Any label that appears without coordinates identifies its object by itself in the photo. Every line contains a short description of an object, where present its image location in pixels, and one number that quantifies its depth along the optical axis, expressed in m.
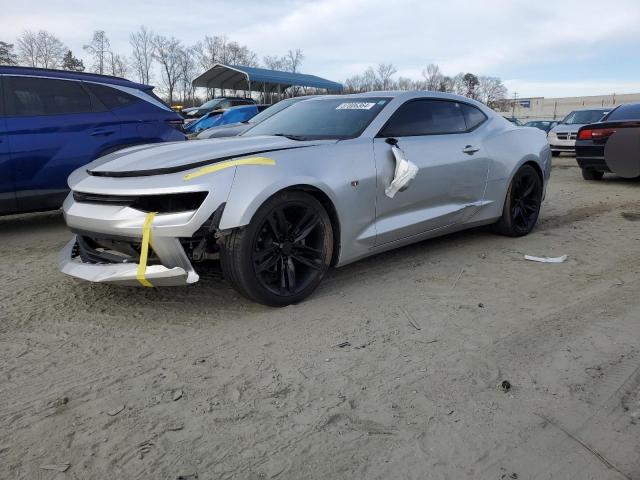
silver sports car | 2.99
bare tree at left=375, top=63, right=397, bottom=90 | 57.75
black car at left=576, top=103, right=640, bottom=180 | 8.78
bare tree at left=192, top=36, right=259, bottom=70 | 55.44
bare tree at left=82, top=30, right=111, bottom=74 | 45.56
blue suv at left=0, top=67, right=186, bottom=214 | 5.06
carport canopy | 30.52
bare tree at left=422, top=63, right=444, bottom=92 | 65.62
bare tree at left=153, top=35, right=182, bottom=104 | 50.94
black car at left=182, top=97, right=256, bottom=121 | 20.92
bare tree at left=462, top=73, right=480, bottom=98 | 73.43
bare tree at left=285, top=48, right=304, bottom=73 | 60.53
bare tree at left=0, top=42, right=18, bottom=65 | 44.31
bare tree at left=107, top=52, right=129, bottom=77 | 47.16
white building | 57.72
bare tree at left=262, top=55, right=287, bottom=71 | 60.41
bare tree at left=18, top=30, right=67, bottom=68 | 47.75
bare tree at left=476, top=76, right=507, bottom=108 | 83.00
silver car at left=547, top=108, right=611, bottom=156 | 14.05
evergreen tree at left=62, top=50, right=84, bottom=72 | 51.87
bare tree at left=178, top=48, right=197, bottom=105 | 51.84
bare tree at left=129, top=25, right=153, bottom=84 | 50.25
